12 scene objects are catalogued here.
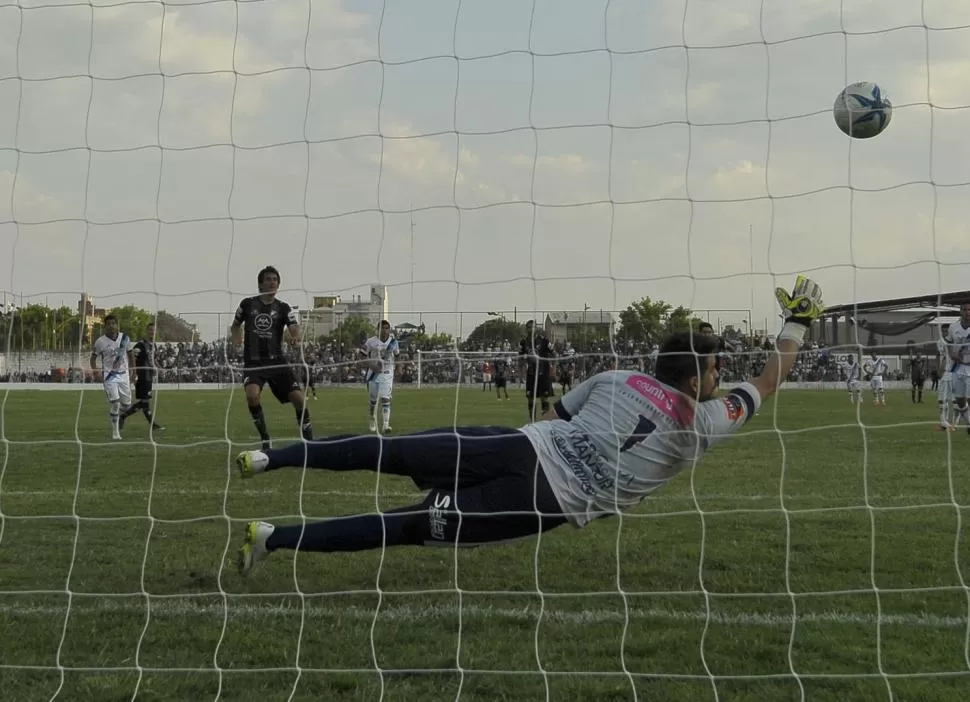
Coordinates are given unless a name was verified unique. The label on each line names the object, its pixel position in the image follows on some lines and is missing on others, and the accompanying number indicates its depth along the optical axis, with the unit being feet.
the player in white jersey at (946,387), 42.00
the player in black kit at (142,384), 42.89
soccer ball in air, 13.56
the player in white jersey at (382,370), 43.45
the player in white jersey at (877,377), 77.77
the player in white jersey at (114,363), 41.69
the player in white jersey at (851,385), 81.75
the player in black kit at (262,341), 30.63
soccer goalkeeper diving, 12.46
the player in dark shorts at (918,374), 82.06
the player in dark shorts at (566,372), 69.51
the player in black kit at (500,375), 85.52
